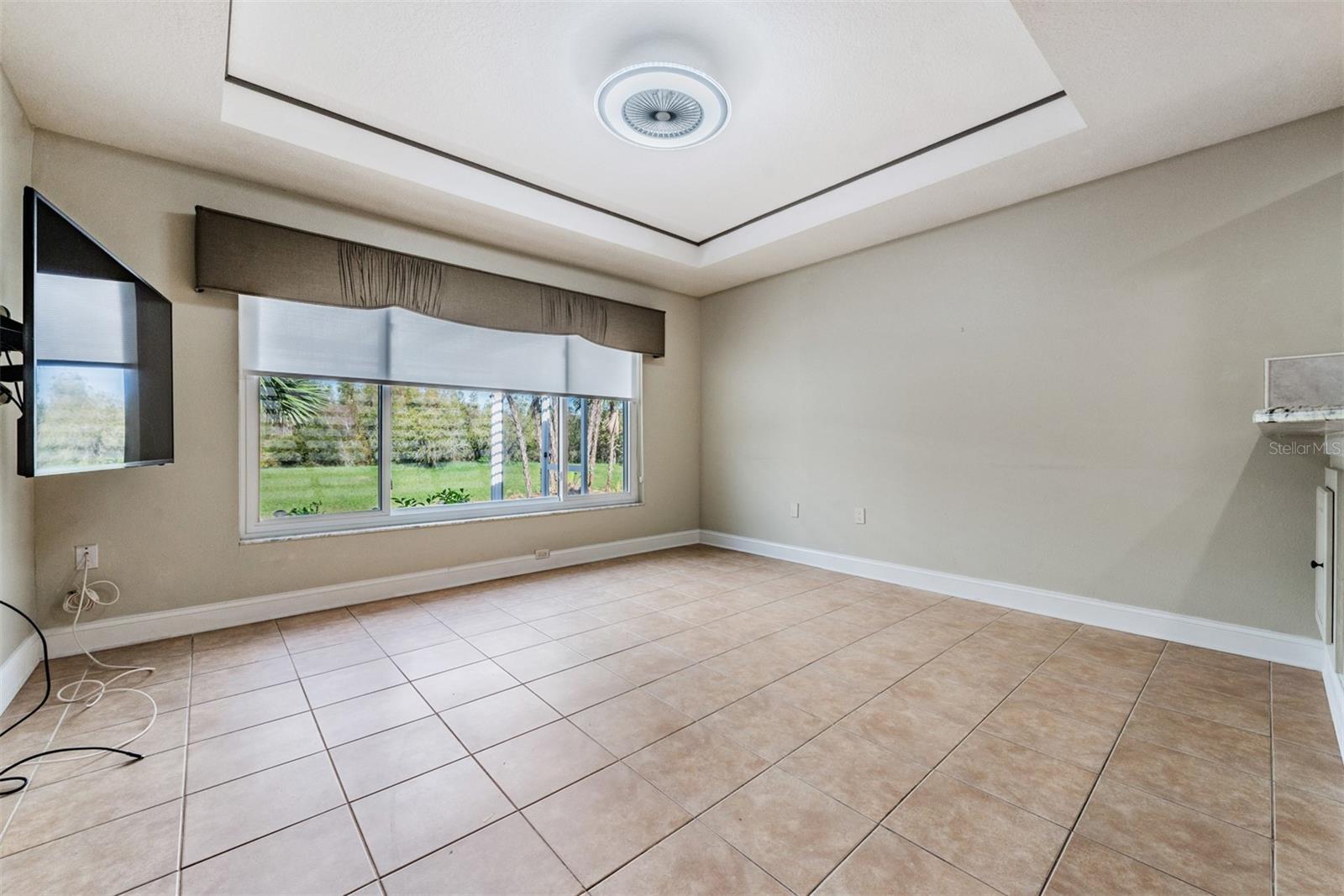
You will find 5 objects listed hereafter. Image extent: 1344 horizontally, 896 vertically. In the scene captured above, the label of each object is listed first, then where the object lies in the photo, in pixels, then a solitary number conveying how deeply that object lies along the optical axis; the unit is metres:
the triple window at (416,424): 3.15
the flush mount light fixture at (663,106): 2.18
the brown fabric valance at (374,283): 2.86
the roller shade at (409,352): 3.10
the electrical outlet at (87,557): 2.58
